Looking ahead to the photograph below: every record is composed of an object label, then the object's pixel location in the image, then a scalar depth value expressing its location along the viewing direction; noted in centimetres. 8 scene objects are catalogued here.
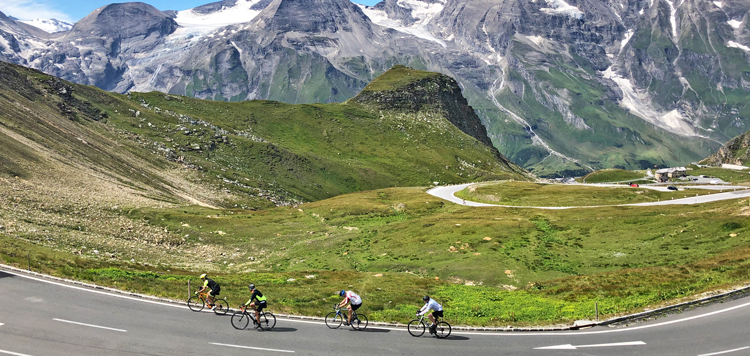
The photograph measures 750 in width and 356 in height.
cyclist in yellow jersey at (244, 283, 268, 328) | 3275
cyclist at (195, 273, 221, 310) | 3569
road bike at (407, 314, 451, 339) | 3275
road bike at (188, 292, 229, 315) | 3594
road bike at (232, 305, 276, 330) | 3312
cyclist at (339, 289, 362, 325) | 3384
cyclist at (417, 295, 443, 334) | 3241
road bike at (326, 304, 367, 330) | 3394
